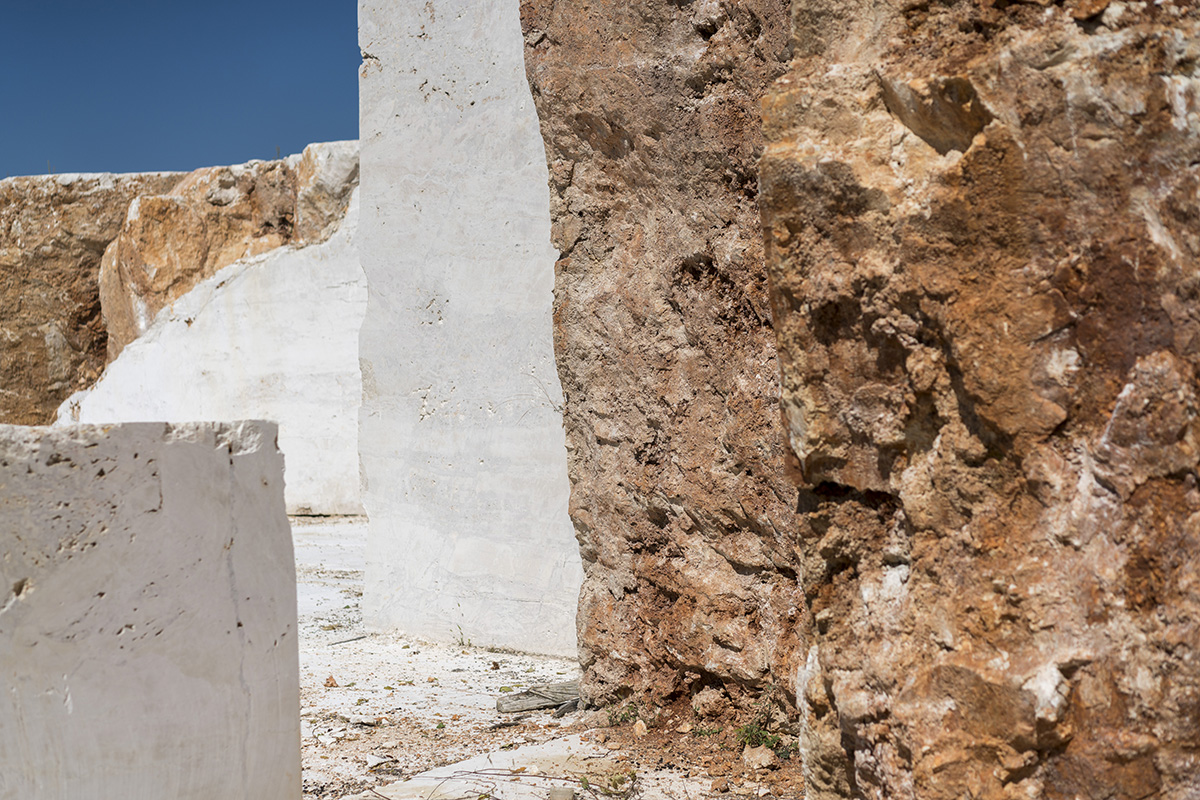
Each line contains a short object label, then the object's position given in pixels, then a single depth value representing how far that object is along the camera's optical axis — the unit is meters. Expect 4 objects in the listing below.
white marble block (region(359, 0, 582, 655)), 4.29
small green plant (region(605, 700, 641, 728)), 3.15
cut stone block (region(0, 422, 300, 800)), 1.98
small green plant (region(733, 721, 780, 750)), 2.85
